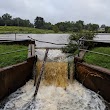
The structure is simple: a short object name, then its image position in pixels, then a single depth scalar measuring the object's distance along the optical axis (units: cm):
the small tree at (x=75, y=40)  660
